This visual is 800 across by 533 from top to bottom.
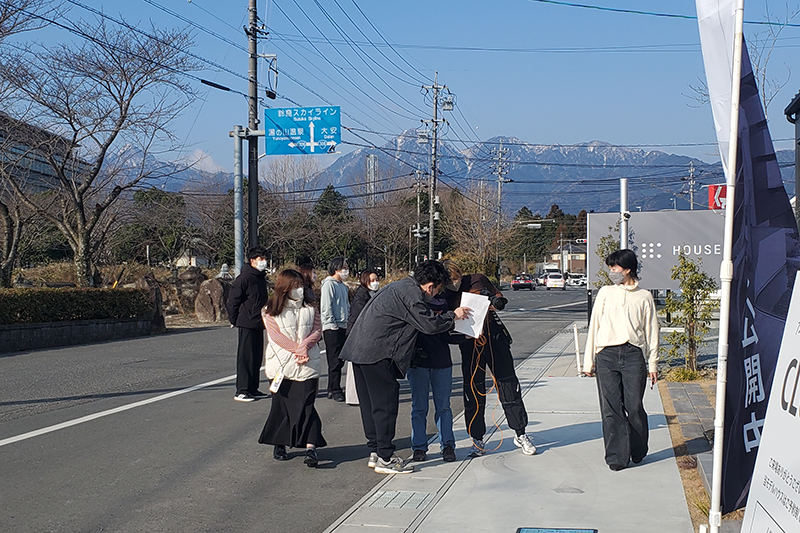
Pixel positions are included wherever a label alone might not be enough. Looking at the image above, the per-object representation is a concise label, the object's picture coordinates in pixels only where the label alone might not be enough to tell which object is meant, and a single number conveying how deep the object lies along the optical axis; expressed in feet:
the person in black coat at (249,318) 32.30
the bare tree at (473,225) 207.62
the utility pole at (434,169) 136.65
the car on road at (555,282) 210.18
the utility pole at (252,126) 63.98
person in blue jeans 22.17
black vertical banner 13.88
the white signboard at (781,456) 9.57
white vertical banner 13.46
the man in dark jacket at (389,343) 20.85
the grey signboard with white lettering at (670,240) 43.34
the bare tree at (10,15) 55.06
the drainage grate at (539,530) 16.35
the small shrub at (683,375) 35.78
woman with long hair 22.15
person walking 20.57
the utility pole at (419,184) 170.37
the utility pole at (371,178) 181.98
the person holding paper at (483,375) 23.06
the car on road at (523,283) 200.64
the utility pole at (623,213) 39.60
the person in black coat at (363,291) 31.09
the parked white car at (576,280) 245.98
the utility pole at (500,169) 208.60
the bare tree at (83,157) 63.10
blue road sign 68.54
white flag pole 12.91
